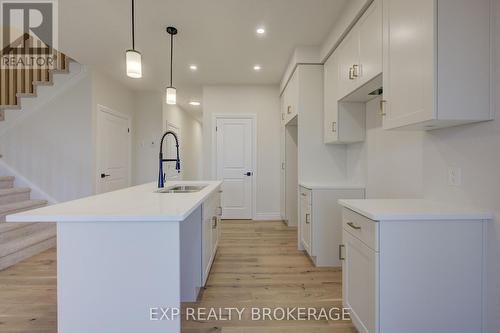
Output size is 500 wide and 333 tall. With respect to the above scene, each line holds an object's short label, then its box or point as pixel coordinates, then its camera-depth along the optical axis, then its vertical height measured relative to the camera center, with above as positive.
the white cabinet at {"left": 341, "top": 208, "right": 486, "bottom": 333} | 1.34 -0.58
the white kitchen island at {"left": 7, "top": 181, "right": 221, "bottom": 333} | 1.25 -0.53
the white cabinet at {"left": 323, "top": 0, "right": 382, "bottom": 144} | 1.96 +0.84
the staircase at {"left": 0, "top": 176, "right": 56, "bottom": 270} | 2.80 -0.83
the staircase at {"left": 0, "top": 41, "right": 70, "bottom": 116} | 3.88 +1.31
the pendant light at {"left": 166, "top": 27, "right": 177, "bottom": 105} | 2.86 +0.86
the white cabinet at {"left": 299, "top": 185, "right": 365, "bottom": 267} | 2.75 -0.63
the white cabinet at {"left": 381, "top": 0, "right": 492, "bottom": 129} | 1.30 +0.54
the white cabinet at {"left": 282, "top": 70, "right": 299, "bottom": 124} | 3.41 +0.99
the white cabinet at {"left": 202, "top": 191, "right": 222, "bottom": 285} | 2.19 -0.63
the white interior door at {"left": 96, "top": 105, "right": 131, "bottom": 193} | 4.21 +0.28
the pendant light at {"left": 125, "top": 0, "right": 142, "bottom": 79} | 2.06 +0.83
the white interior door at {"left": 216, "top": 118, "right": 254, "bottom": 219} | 4.89 +0.07
